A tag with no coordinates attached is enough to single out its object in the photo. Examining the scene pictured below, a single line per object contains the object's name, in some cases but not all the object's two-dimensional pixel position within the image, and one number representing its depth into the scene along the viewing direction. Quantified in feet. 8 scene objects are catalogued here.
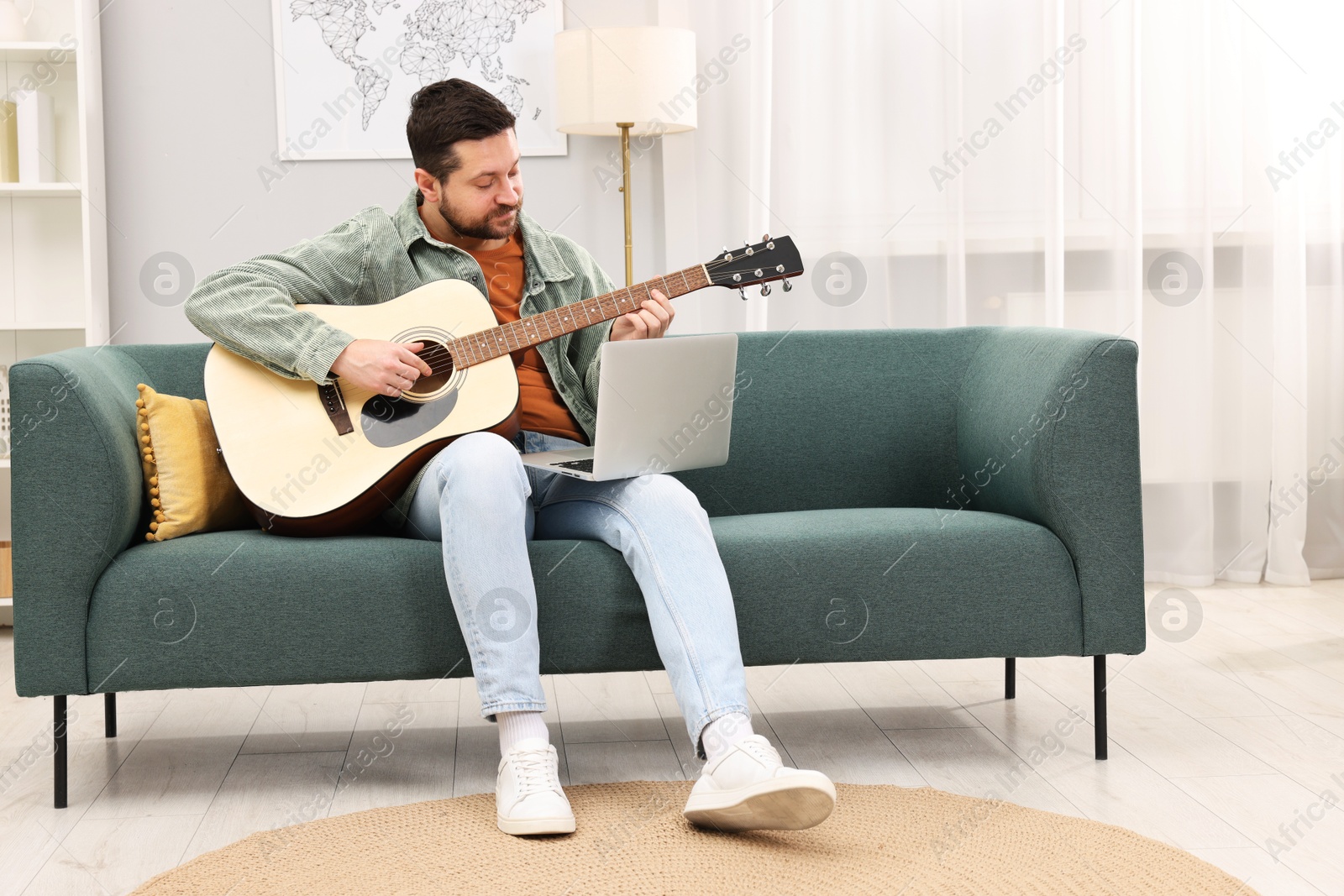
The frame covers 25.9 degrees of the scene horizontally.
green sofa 15.20
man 14.68
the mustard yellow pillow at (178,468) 15.64
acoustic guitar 15.43
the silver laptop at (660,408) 15.09
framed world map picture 21.07
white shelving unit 20.21
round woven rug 14.15
